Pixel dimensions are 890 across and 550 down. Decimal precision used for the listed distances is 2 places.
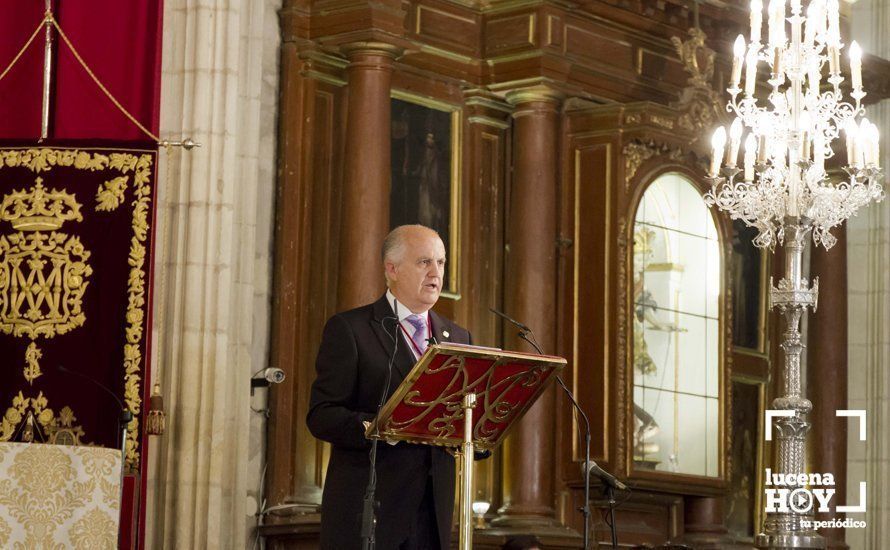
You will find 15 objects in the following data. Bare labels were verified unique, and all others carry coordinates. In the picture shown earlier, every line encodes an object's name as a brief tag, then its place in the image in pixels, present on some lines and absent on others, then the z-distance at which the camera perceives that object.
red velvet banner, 10.75
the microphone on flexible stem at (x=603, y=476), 9.76
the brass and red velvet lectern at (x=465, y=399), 6.94
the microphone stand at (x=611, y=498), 9.29
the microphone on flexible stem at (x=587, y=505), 8.27
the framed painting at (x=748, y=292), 16.33
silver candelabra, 13.65
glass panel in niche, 14.42
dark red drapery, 11.32
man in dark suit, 7.46
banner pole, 11.17
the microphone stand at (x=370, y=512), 6.80
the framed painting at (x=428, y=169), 13.49
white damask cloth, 9.48
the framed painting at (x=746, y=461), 16.36
